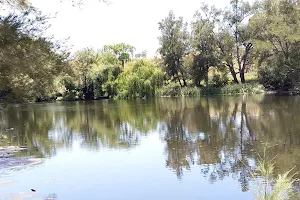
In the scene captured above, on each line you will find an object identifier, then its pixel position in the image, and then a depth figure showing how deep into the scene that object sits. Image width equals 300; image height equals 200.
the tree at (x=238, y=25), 41.59
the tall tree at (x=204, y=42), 42.25
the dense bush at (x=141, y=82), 44.75
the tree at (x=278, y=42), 31.52
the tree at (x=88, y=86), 49.25
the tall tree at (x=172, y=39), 44.41
